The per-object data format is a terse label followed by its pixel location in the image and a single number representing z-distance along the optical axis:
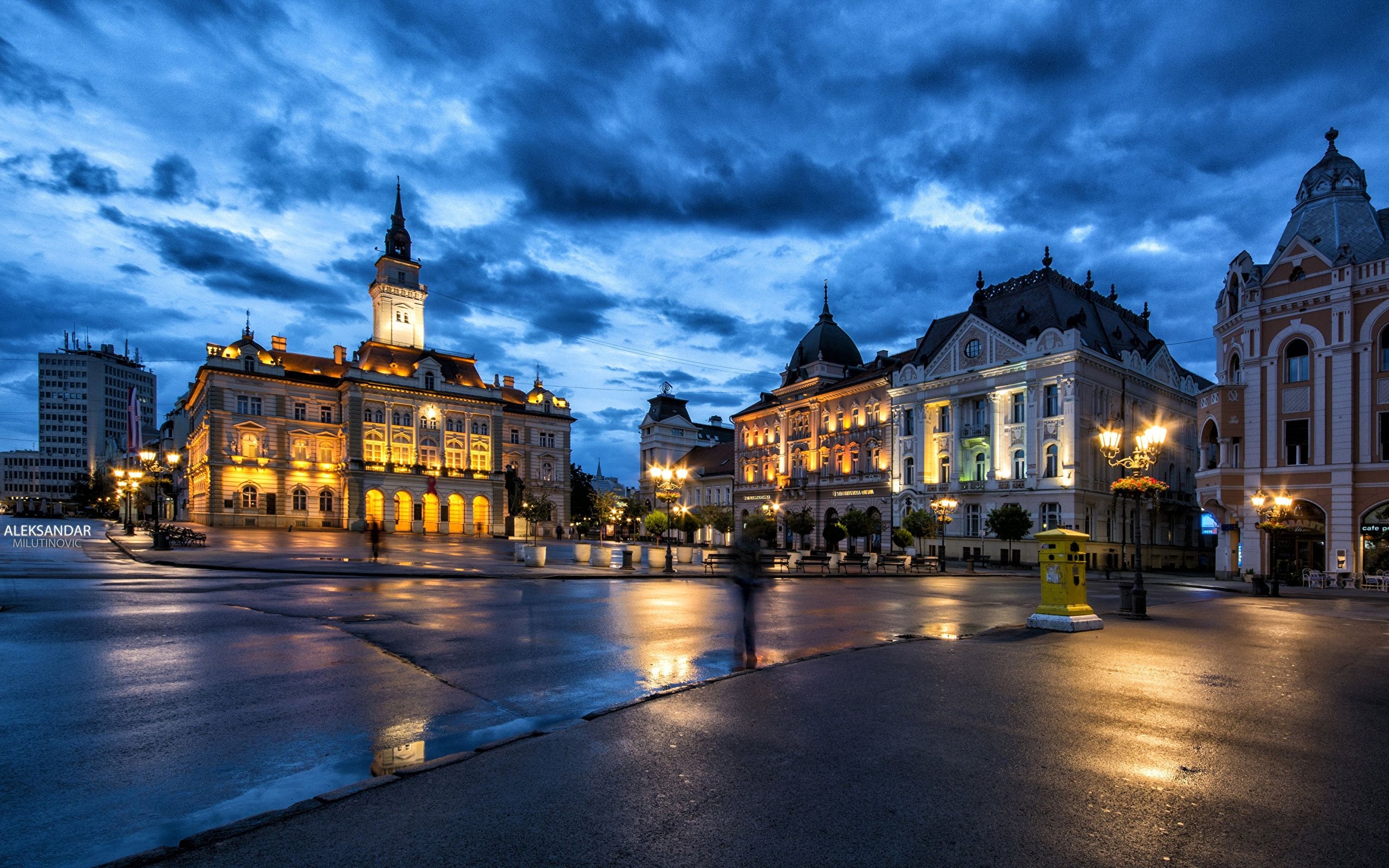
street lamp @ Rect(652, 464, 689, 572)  37.19
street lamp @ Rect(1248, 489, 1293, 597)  33.16
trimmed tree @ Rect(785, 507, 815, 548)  56.62
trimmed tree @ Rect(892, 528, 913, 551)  42.78
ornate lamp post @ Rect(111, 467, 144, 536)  45.41
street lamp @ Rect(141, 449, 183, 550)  43.41
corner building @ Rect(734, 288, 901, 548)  59.16
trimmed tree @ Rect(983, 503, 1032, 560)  42.19
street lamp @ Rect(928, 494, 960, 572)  44.94
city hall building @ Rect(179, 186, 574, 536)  70.25
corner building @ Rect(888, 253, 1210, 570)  45.94
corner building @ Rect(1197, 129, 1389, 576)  32.53
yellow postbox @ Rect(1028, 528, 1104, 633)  14.16
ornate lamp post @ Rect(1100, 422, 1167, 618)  21.28
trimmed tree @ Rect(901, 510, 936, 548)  45.44
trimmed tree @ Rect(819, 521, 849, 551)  44.91
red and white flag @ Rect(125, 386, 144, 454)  40.12
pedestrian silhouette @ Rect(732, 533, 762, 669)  10.34
